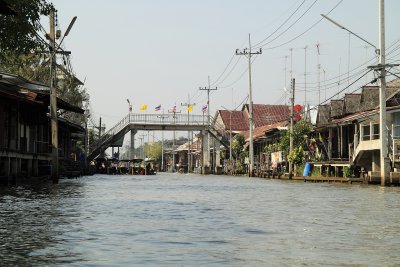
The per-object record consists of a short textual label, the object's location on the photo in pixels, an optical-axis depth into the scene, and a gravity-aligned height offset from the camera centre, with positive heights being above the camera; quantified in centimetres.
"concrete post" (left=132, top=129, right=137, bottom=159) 7809 +262
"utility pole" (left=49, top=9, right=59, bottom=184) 3222 +322
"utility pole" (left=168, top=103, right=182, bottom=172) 12815 +51
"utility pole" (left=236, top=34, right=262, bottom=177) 6578 +456
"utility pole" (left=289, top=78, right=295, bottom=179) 5161 +241
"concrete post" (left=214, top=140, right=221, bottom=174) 9688 +140
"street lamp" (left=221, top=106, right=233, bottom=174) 7795 +274
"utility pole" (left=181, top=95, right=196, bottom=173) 9574 +222
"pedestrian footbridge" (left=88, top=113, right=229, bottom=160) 7350 +421
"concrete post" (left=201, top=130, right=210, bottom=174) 8490 +162
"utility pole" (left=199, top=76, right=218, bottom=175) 9036 +809
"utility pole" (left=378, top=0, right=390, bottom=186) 3353 +282
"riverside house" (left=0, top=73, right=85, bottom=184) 3095 +213
